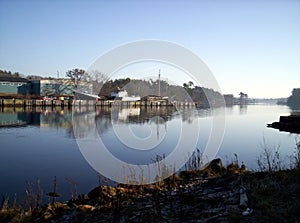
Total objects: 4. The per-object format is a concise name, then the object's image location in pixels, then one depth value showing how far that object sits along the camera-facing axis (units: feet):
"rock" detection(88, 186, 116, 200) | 18.08
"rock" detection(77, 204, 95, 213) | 15.76
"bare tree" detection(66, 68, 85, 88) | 192.42
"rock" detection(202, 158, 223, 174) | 24.82
